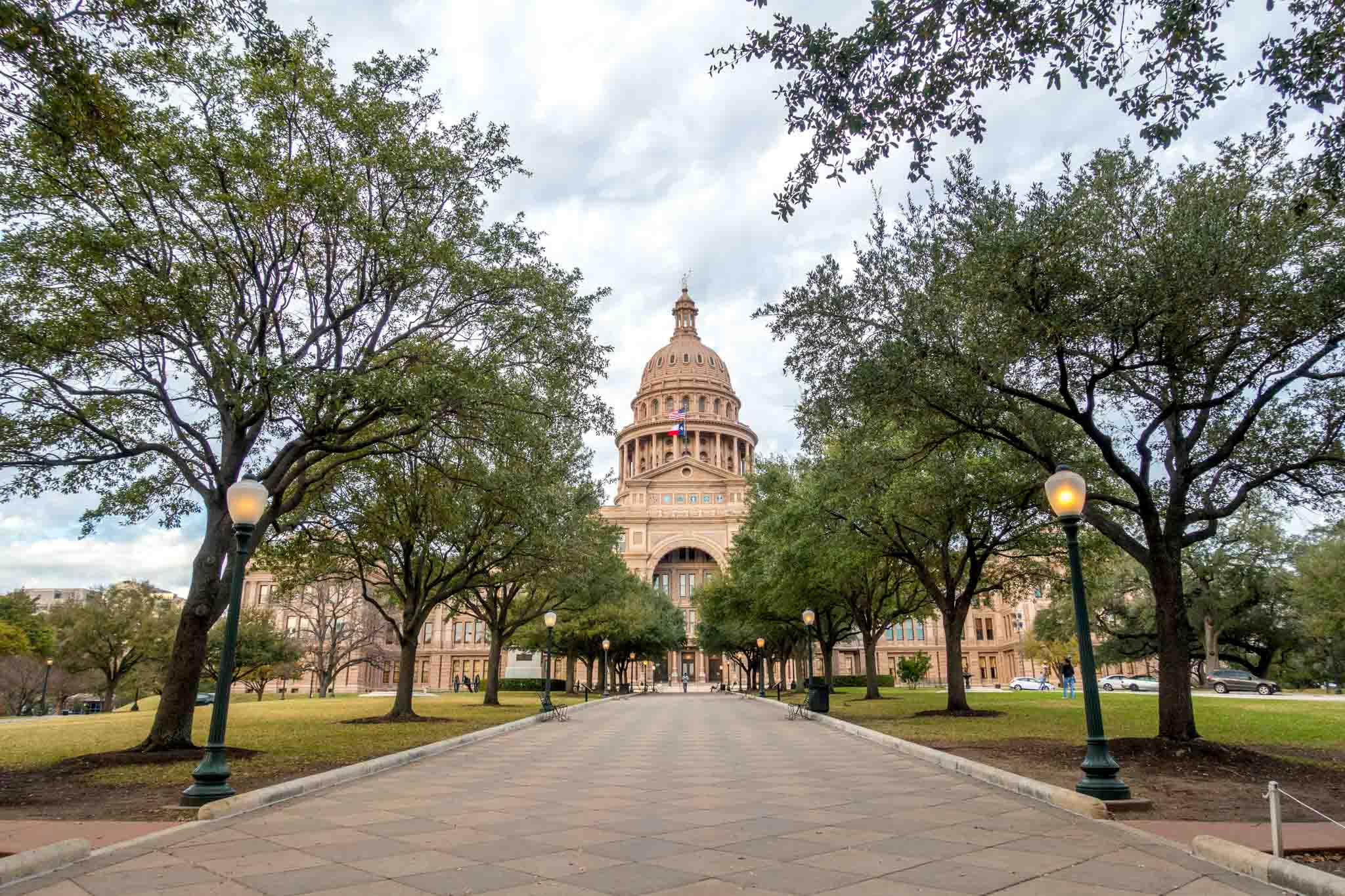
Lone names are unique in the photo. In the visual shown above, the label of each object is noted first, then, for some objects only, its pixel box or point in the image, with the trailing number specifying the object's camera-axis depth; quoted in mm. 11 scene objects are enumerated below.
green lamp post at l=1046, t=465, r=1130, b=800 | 8898
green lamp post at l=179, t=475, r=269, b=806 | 9188
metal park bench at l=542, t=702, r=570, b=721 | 28348
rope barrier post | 6320
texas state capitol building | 105188
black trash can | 26766
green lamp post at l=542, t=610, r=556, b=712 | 28984
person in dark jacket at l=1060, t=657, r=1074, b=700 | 42812
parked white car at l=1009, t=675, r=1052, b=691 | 67438
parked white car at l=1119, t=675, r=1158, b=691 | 54156
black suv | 42031
